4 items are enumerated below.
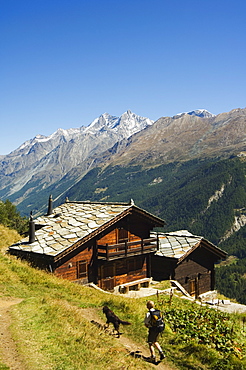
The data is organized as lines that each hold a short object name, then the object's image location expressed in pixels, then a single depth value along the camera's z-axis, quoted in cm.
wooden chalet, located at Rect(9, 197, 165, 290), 2522
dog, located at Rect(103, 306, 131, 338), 1276
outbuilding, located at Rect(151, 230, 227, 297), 3216
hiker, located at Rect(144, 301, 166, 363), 1123
